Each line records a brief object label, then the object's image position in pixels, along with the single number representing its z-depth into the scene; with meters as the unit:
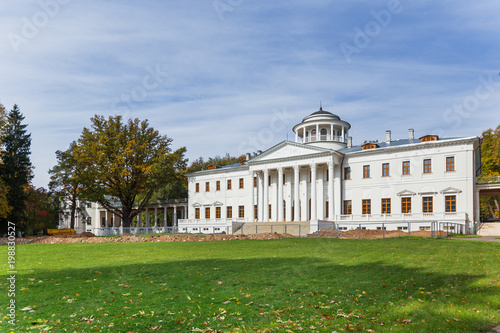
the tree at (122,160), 49.75
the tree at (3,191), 38.79
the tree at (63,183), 63.47
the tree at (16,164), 44.88
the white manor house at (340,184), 40.25
